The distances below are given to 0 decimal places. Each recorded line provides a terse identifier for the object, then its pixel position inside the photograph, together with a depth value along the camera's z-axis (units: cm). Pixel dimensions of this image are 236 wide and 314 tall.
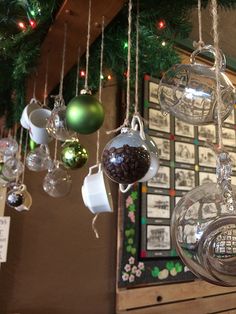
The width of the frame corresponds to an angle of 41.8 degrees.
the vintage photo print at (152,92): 155
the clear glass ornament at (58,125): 65
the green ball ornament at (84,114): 53
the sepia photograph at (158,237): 140
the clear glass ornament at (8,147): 97
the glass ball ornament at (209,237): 31
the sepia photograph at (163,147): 153
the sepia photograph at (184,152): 159
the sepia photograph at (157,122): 153
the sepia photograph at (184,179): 156
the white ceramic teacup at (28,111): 77
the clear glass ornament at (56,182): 89
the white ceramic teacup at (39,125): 72
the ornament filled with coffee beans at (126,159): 44
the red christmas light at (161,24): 68
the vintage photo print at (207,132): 170
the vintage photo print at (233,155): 181
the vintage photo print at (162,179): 148
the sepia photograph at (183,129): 162
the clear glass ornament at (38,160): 88
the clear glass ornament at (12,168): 94
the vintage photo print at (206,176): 164
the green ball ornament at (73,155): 72
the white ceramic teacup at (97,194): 62
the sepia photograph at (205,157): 167
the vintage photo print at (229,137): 183
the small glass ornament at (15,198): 92
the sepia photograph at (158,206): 143
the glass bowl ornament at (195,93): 47
